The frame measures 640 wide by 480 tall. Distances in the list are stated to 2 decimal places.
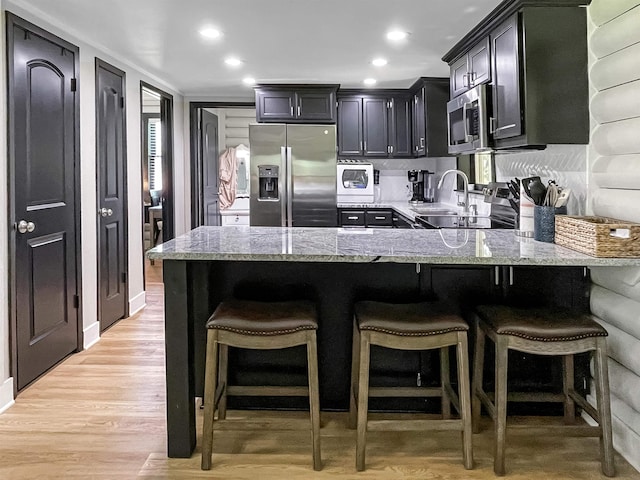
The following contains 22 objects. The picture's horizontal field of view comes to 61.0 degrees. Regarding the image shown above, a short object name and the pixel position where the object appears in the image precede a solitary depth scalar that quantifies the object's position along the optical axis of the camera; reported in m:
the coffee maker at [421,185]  6.29
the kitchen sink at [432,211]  4.96
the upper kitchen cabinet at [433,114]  5.40
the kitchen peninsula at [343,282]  2.55
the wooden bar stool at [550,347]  2.10
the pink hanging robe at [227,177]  7.87
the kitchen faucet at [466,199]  4.16
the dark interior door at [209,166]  6.53
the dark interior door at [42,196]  3.04
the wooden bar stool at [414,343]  2.13
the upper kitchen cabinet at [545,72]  2.78
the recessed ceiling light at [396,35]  3.78
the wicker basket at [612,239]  2.10
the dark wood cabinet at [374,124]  6.10
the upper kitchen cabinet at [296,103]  5.83
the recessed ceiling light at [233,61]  4.58
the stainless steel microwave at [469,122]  3.44
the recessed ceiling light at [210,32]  3.71
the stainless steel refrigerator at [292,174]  5.81
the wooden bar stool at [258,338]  2.14
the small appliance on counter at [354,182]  6.03
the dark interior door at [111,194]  4.17
